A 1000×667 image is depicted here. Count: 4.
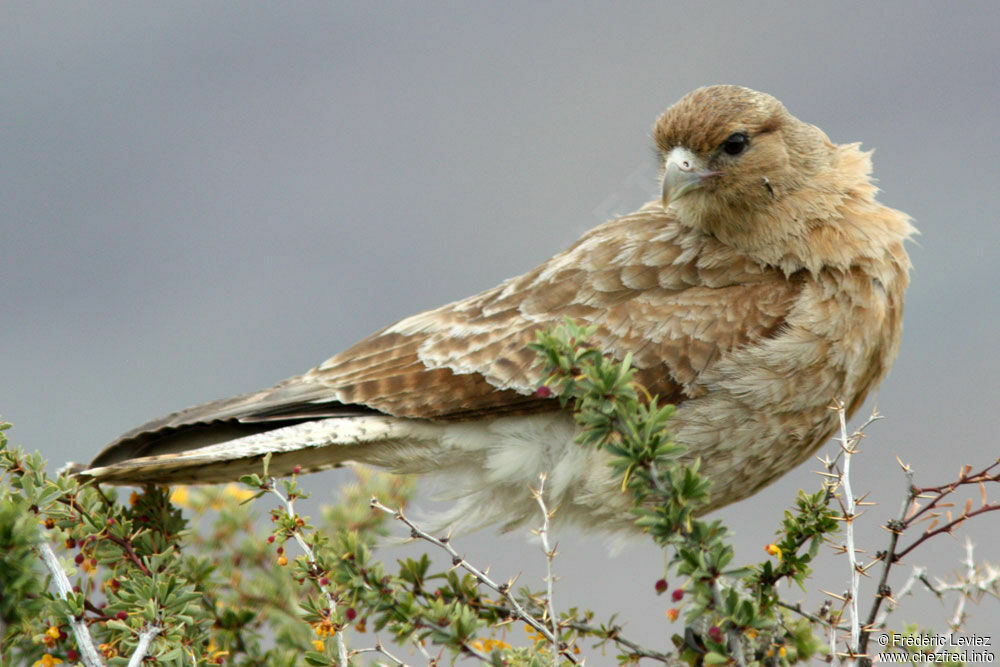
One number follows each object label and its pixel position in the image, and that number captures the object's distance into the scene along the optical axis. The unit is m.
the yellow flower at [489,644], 7.02
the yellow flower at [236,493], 9.54
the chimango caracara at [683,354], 8.77
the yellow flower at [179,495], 8.80
